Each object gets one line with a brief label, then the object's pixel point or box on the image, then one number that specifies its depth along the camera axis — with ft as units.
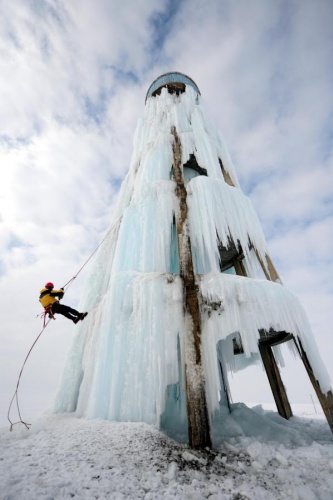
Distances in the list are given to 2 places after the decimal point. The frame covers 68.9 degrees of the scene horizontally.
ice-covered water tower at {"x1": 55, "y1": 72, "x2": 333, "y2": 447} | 12.60
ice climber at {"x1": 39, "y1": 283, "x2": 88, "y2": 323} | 18.35
